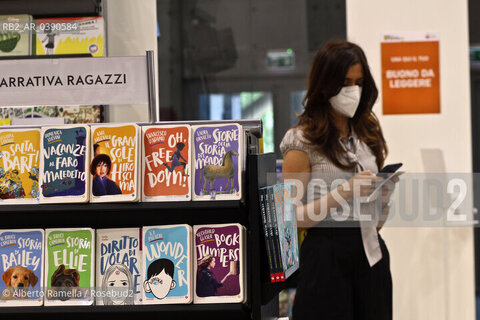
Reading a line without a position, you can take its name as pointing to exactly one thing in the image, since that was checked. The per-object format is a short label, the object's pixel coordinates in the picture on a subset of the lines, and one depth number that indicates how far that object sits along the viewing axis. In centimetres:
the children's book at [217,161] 401
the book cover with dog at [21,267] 412
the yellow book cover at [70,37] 647
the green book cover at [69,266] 410
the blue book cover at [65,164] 407
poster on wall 722
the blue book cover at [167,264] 400
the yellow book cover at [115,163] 402
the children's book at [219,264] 401
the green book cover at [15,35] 626
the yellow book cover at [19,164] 418
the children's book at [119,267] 405
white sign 447
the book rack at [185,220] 398
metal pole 441
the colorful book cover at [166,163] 405
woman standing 498
